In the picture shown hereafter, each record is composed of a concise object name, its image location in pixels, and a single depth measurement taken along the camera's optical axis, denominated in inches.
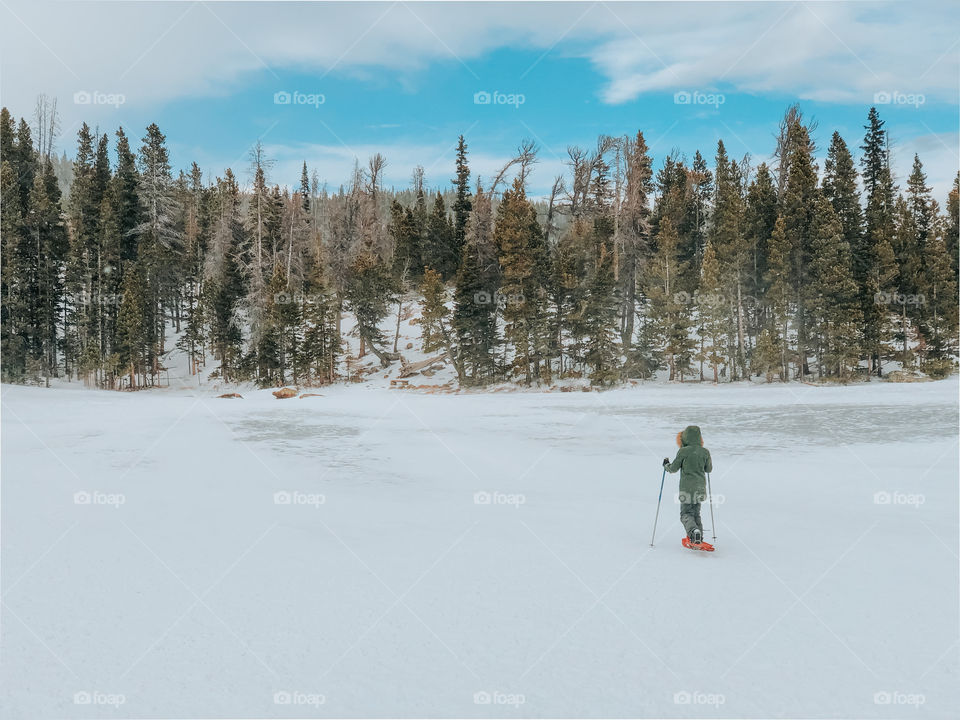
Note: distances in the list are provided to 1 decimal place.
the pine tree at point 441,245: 2345.0
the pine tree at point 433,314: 1625.6
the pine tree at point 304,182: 3085.6
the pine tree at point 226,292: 1876.2
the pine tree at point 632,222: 1726.1
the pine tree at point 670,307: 1546.5
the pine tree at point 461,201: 2346.5
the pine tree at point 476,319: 1624.0
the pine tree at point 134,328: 1788.9
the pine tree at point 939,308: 1560.0
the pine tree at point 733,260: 1626.5
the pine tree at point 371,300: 1811.0
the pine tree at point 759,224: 1705.2
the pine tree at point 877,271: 1555.1
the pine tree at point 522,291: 1584.6
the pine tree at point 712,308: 1551.4
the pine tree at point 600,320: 1567.4
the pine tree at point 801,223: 1582.2
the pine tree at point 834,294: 1499.8
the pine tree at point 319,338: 1706.4
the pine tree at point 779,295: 1521.9
